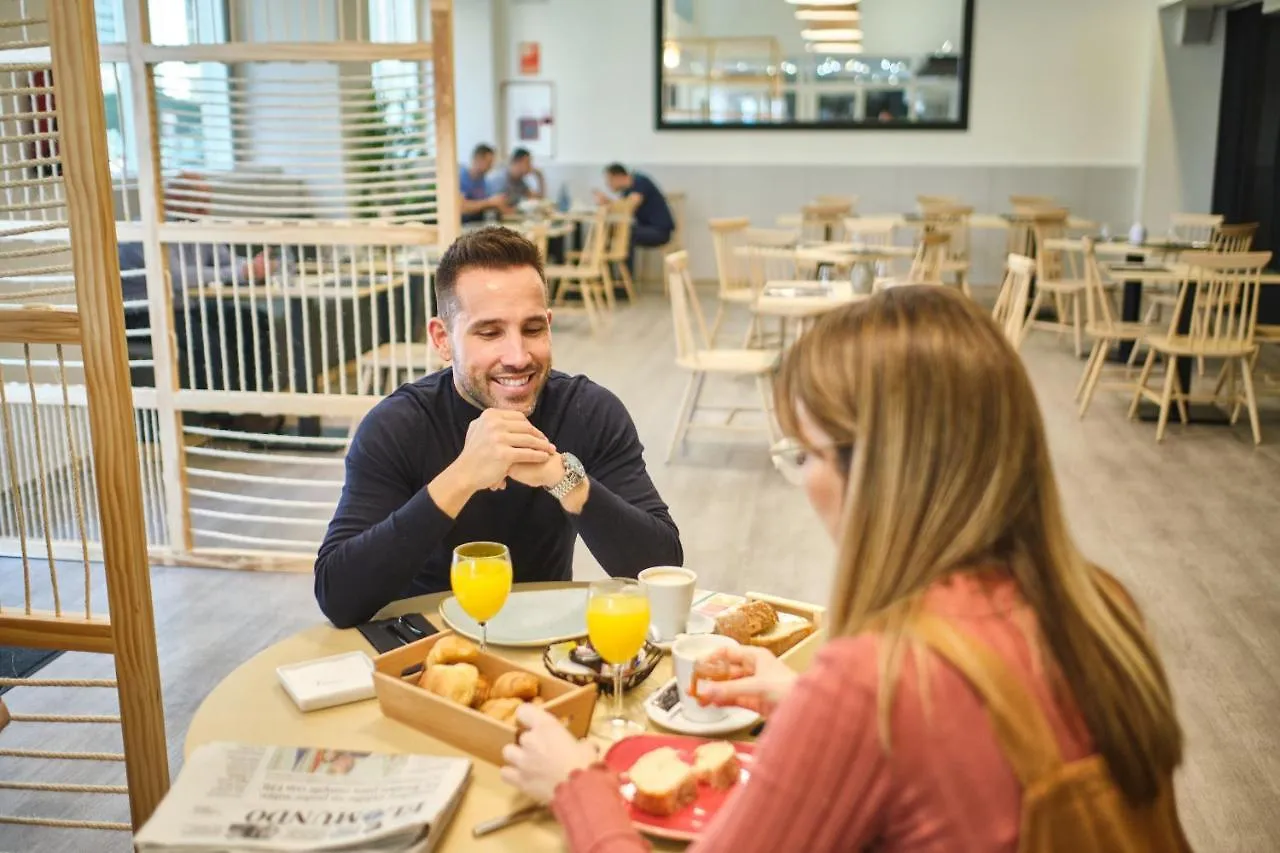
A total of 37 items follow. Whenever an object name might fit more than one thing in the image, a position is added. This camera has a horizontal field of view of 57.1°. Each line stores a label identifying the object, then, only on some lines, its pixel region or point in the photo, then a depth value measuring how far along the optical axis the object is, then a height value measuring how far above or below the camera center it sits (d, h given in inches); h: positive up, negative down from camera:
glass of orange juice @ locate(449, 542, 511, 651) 60.7 -21.3
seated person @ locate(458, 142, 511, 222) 379.9 -9.9
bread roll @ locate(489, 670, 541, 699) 53.2 -23.3
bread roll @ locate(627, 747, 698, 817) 47.6 -25.0
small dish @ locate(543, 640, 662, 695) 59.1 -25.2
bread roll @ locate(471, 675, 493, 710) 54.1 -24.0
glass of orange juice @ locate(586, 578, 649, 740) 55.5 -21.8
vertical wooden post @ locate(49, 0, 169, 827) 61.2 -12.1
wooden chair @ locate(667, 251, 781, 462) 217.8 -36.9
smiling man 69.0 -18.8
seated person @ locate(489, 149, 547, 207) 416.2 -6.7
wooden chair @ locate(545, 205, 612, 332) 349.4 -32.1
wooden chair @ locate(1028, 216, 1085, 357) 315.9 -31.4
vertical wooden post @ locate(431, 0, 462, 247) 133.9 +4.0
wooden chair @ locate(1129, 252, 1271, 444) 230.7 -36.0
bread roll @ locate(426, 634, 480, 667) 55.8 -22.9
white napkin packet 57.4 -25.5
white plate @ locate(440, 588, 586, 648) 64.8 -25.7
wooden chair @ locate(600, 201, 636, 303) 390.0 -27.5
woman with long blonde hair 36.8 -15.3
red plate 46.8 -25.9
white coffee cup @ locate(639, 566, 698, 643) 63.0 -23.1
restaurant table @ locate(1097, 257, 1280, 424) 247.0 -24.7
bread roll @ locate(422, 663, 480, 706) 53.6 -23.3
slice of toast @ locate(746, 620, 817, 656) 62.9 -25.1
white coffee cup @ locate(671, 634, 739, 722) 55.2 -23.2
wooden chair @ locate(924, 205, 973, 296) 364.4 -20.6
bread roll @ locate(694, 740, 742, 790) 49.5 -25.1
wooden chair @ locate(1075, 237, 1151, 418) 255.6 -37.5
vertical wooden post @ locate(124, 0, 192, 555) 143.6 -15.0
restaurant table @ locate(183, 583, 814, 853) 47.1 -26.0
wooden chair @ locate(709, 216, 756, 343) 291.1 -32.0
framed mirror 435.8 +35.3
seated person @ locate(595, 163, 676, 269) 427.5 -18.5
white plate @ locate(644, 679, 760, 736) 54.6 -25.7
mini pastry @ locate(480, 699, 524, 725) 51.8 -23.7
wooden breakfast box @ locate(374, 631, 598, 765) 50.8 -23.8
